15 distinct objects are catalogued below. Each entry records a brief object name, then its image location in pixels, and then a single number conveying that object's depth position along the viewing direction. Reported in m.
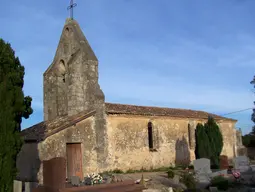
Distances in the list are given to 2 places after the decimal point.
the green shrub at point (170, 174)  18.23
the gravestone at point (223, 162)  24.30
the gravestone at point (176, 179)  16.45
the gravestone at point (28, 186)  13.49
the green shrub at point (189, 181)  14.60
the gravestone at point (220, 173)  18.39
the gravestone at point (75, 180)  14.76
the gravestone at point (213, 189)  14.15
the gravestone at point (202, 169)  17.63
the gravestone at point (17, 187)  11.45
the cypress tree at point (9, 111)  10.36
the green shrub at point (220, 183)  14.68
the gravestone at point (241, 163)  19.59
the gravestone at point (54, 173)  9.90
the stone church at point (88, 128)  18.50
